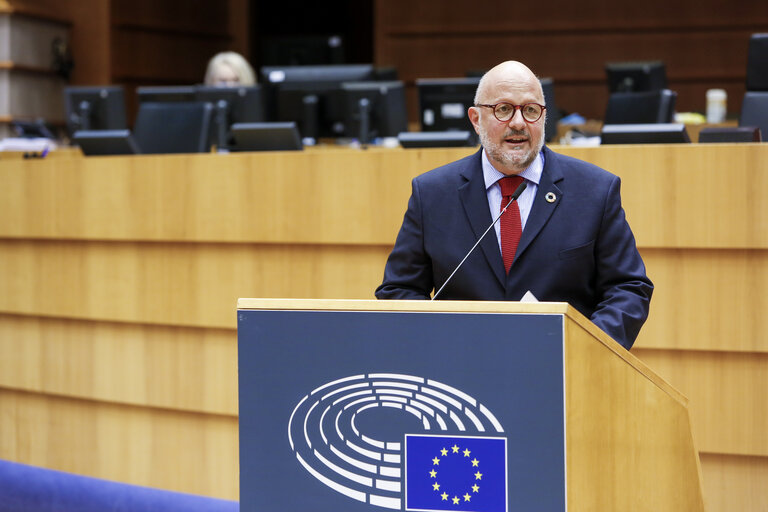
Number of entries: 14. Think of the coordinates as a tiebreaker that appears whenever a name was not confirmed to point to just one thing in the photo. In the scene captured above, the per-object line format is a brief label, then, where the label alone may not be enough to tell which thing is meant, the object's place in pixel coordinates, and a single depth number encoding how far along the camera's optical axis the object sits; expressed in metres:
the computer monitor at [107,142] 8.00
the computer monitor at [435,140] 7.45
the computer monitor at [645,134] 6.24
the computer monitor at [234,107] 10.32
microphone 3.73
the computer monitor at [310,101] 10.74
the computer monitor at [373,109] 10.12
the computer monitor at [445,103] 10.02
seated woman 10.85
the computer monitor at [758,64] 8.45
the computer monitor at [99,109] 11.18
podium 2.96
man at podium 3.90
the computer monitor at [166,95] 10.80
